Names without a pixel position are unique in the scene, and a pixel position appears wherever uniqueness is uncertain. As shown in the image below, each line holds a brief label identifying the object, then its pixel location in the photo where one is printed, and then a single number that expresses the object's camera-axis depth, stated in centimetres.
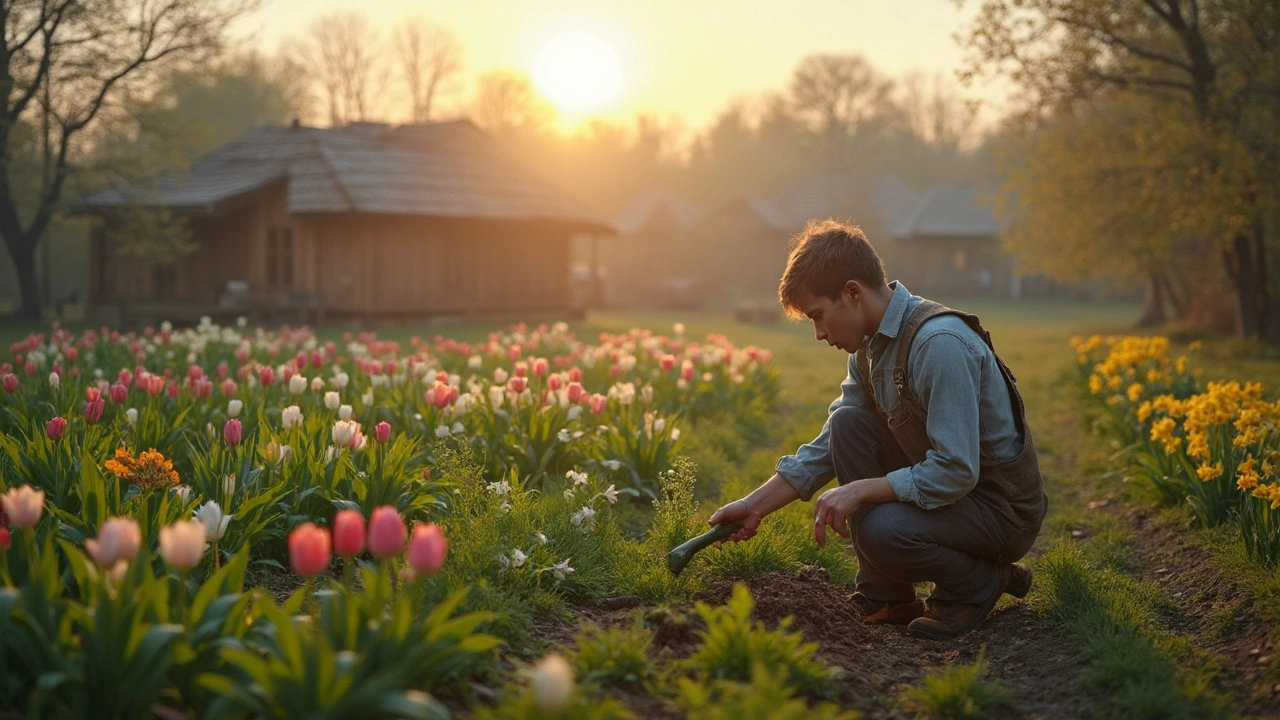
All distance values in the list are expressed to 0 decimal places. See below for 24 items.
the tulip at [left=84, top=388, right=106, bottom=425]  516
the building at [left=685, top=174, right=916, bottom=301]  5275
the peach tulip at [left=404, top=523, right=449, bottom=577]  264
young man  414
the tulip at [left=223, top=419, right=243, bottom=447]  479
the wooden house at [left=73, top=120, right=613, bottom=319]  2514
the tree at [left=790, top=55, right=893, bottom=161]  6606
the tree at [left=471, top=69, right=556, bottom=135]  6569
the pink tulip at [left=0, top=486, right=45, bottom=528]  292
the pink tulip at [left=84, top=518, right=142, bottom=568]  270
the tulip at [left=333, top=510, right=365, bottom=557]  261
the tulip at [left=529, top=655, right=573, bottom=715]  231
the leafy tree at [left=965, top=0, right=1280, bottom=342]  1620
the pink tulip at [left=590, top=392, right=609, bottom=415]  626
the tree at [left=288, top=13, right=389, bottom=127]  5769
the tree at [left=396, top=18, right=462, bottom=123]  5844
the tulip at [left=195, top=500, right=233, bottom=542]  354
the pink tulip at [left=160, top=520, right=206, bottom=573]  267
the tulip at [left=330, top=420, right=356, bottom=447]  464
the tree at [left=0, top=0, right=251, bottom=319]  2231
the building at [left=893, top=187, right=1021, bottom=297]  5188
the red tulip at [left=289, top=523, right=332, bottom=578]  258
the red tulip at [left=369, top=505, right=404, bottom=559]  265
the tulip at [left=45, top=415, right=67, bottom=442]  474
